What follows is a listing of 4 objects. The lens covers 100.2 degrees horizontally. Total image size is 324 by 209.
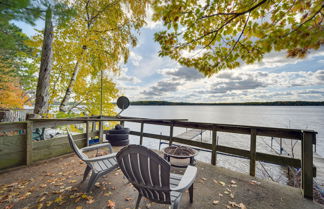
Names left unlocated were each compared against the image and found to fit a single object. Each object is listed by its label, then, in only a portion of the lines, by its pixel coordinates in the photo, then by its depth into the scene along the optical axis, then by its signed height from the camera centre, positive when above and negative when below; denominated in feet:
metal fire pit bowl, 7.63 -2.87
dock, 49.16 -11.52
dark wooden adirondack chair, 3.98 -2.23
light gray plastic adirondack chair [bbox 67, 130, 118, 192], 6.46 -3.20
